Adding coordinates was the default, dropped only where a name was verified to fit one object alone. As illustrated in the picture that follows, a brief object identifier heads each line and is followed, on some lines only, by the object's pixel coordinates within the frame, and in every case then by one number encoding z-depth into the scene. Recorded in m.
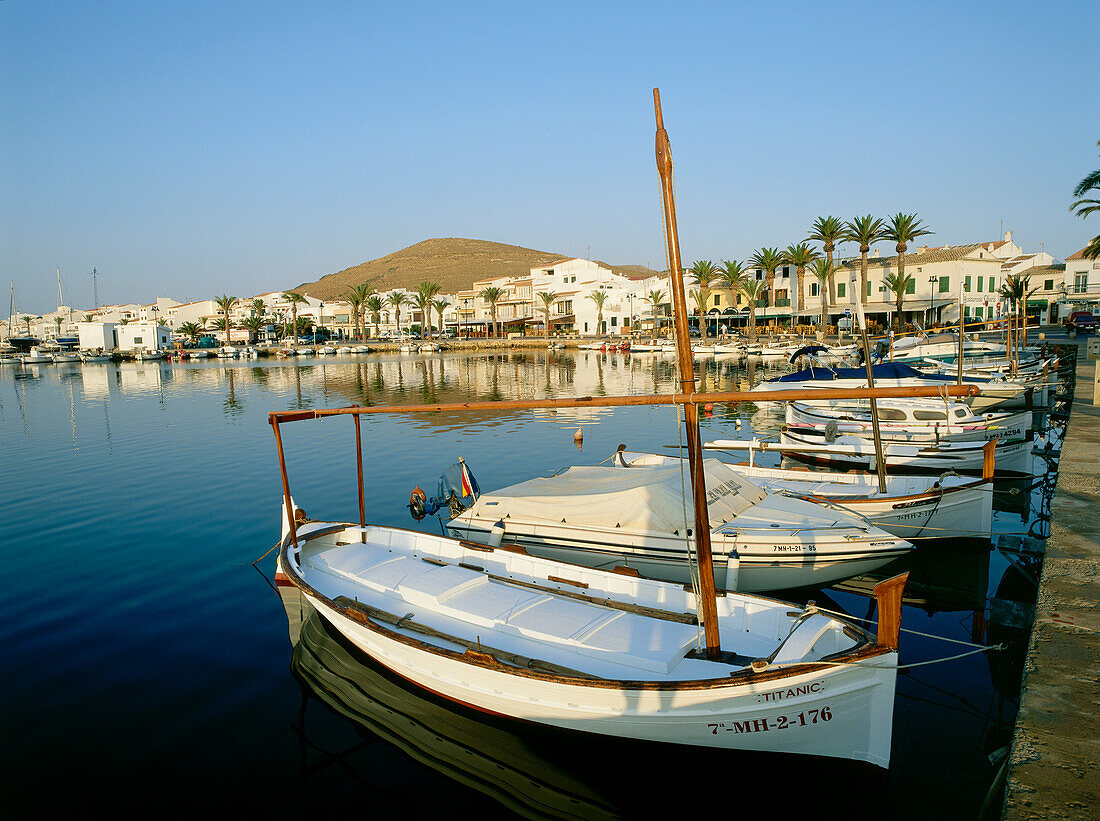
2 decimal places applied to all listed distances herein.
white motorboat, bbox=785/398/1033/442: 23.34
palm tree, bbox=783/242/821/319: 80.06
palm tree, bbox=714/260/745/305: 88.94
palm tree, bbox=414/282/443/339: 132.38
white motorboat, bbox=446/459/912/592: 12.48
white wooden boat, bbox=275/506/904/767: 7.12
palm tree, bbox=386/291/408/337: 154.50
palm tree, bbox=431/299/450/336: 137.30
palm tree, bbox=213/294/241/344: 135.40
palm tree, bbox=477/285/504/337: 137.38
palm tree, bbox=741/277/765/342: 85.62
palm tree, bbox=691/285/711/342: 89.06
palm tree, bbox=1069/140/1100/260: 39.92
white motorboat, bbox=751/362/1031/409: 27.02
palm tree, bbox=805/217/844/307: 75.12
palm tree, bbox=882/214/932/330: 70.38
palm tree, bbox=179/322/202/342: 147.49
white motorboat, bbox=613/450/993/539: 14.74
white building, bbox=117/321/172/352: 128.88
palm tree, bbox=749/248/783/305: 85.06
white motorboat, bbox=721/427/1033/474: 21.22
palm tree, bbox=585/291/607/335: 118.87
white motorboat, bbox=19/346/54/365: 114.56
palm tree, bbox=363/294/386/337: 145.96
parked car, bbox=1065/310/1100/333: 66.56
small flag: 17.52
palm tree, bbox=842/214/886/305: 71.25
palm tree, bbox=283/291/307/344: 134.75
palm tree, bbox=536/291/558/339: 126.12
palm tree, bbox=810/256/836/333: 74.81
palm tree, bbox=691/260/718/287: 91.50
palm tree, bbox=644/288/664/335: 106.74
